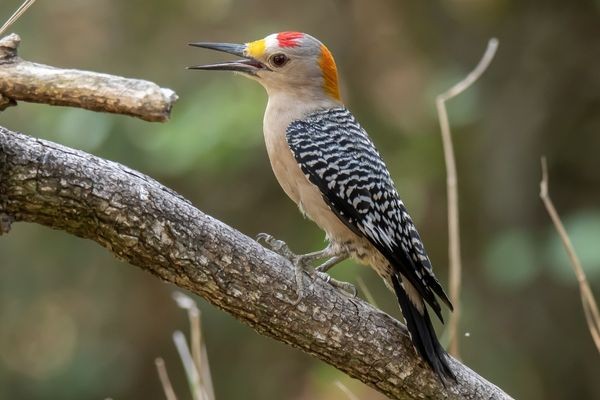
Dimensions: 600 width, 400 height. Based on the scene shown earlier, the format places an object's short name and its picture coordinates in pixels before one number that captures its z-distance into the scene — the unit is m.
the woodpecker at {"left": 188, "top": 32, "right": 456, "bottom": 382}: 6.96
